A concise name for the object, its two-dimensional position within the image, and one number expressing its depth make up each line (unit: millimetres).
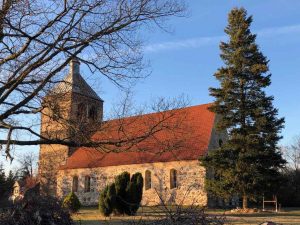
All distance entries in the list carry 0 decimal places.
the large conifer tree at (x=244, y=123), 24875
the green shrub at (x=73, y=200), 21500
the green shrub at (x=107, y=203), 19969
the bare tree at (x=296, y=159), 56994
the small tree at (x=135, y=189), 20344
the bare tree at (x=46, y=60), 10148
